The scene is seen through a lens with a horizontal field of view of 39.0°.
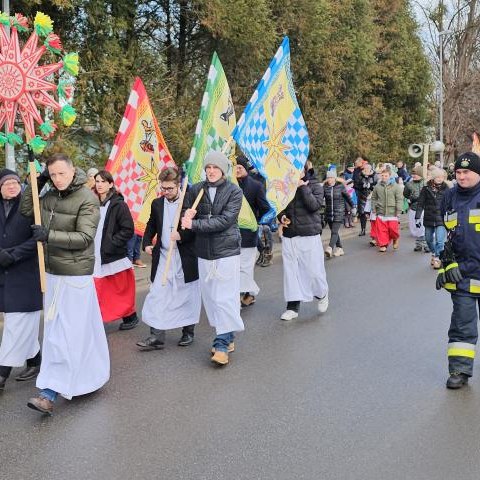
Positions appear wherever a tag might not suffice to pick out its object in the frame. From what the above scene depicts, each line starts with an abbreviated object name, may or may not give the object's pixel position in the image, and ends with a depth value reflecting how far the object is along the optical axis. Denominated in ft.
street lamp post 101.27
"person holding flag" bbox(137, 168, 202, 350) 21.17
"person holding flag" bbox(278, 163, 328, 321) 25.20
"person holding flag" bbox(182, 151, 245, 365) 19.26
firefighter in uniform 17.10
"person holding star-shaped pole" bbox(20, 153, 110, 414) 15.88
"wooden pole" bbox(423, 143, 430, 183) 25.53
